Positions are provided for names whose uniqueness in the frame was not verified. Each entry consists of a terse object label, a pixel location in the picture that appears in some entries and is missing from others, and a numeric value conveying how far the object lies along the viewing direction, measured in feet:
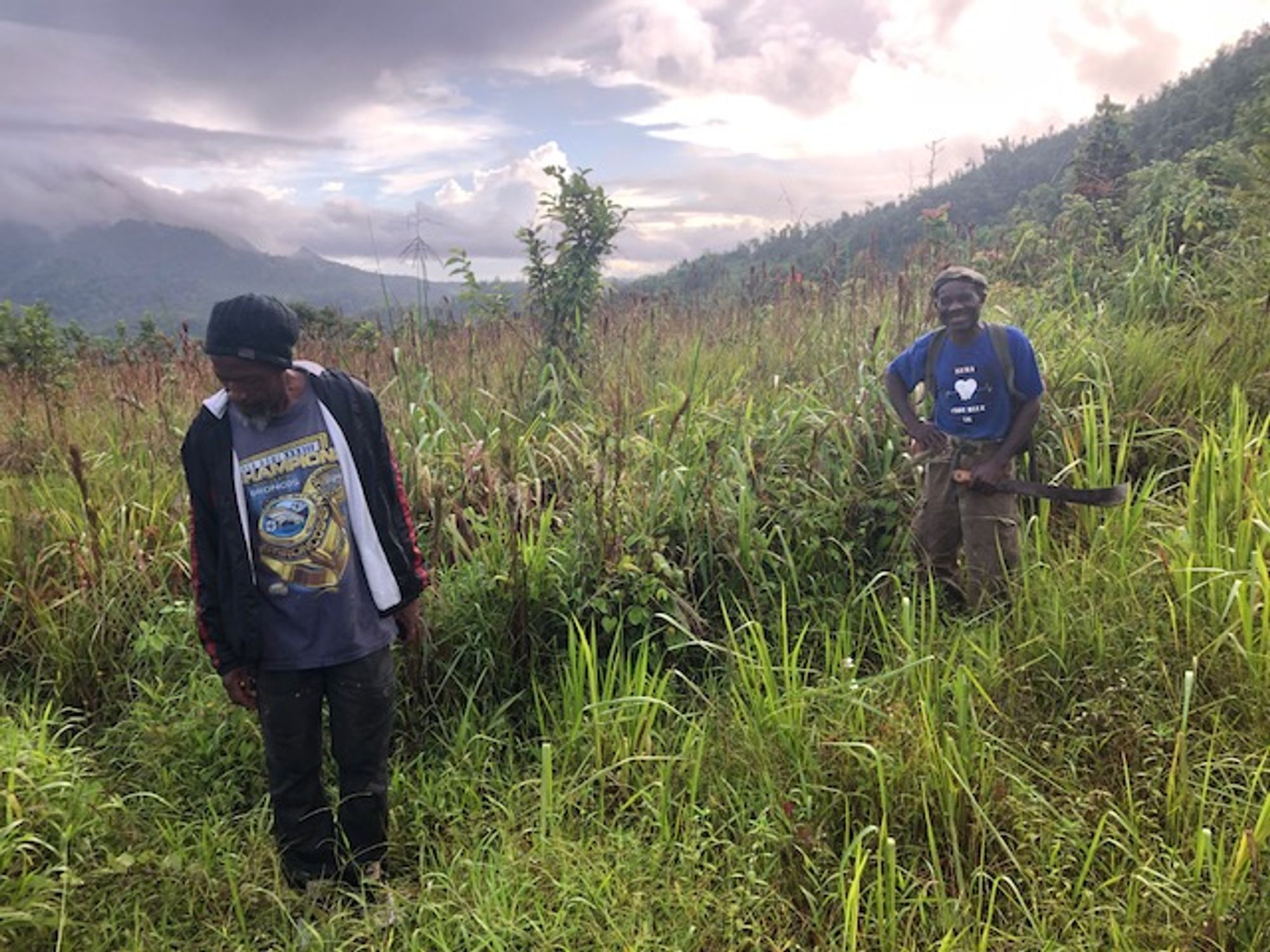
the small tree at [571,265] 16.35
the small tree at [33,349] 18.88
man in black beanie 6.85
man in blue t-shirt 10.18
